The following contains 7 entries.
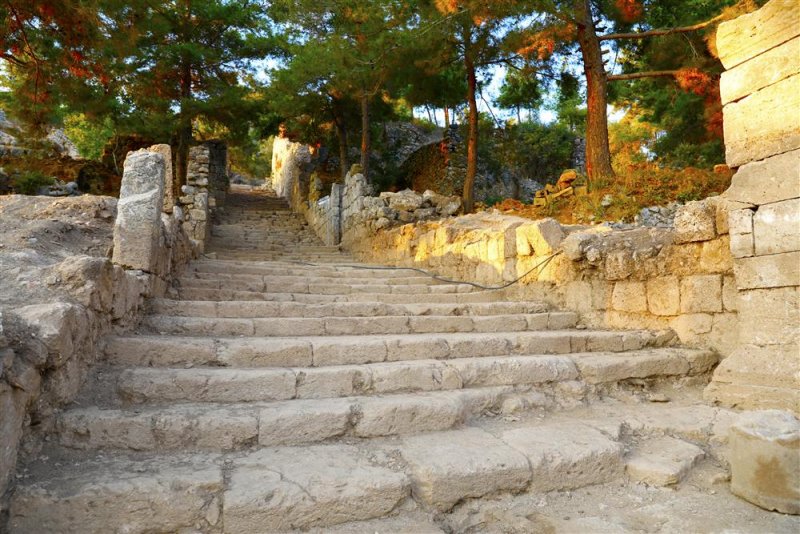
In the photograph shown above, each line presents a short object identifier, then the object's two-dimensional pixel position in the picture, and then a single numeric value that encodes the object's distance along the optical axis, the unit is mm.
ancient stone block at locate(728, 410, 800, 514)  2230
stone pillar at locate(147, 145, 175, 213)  4473
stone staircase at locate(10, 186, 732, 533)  2074
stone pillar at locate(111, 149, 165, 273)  3676
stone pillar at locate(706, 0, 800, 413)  3240
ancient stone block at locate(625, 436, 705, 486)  2584
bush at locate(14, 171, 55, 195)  10945
